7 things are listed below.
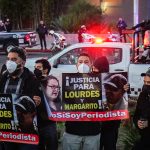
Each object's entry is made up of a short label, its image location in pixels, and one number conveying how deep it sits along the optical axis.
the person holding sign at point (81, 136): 4.15
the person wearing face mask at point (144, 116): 3.93
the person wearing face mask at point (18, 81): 4.11
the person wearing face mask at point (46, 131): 4.40
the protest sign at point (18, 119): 4.10
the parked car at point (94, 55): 9.13
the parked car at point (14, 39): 20.60
